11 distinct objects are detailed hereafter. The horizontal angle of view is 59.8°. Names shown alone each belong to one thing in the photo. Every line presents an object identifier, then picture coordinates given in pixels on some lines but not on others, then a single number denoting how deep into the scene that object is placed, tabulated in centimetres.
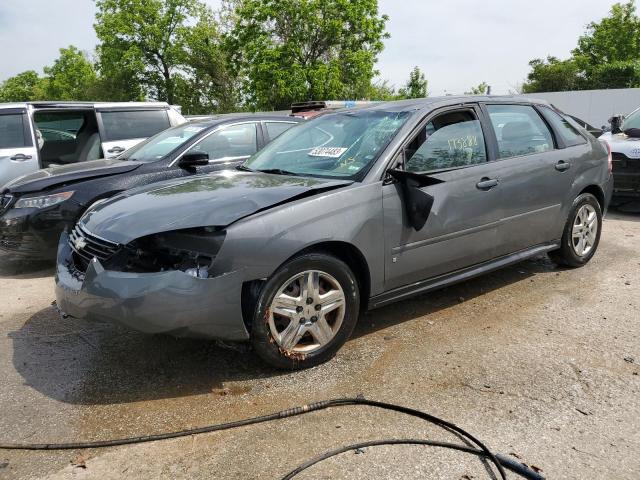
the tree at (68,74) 5603
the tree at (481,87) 3818
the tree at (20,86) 7574
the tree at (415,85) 4209
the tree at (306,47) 2924
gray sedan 305
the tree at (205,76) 3988
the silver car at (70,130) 740
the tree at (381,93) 3917
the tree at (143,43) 4050
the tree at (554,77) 3456
